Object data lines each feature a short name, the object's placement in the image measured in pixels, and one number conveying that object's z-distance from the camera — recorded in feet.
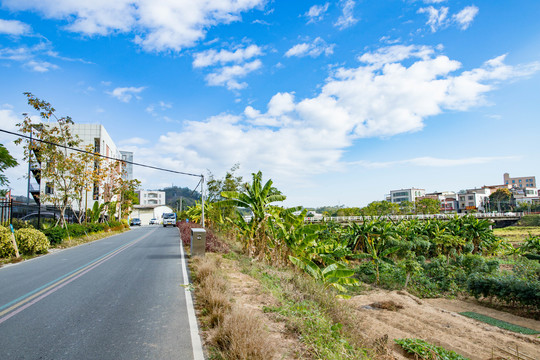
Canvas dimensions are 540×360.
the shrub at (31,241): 49.90
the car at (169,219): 184.03
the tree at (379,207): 242.78
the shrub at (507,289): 31.17
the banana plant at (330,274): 31.68
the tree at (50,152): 76.79
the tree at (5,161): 67.70
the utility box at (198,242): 44.28
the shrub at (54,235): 63.42
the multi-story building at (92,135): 159.74
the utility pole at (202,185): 80.80
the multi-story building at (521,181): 531.50
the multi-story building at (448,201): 413.92
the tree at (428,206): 281.13
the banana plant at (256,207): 46.03
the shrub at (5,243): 46.40
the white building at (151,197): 409.49
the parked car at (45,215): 106.50
